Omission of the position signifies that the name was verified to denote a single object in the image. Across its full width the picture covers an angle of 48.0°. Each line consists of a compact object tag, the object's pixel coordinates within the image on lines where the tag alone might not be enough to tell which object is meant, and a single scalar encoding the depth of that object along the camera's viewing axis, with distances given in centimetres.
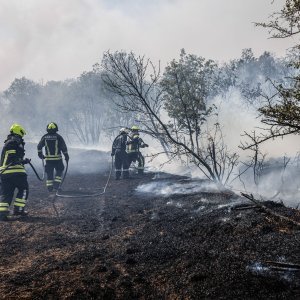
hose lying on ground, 1091
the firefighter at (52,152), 1180
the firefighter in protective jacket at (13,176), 852
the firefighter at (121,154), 1404
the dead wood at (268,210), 477
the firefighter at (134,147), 1442
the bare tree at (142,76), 1025
